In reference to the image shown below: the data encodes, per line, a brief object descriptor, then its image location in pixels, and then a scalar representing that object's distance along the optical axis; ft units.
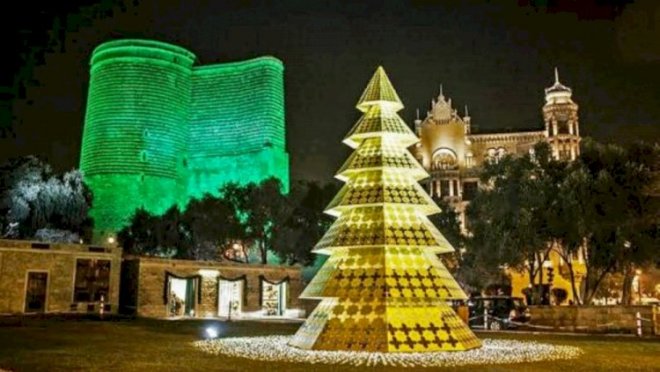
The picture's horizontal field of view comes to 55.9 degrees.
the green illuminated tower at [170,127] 196.54
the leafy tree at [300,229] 148.40
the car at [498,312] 82.43
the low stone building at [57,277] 90.63
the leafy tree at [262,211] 147.54
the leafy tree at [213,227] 145.89
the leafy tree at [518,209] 91.45
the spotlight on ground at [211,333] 60.54
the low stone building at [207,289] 104.94
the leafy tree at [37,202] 134.21
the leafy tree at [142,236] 157.79
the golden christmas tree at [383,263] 44.21
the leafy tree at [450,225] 143.54
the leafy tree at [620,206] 83.61
